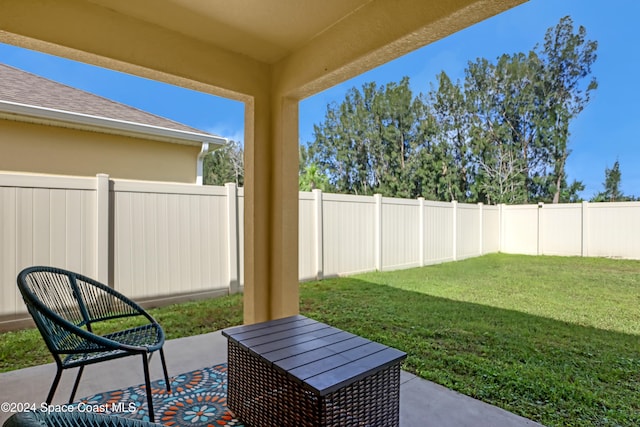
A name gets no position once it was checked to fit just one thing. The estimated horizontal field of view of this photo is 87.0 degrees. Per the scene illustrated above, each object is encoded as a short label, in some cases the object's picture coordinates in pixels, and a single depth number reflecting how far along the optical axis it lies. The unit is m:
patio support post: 2.72
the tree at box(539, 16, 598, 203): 11.77
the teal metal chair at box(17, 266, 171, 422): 1.53
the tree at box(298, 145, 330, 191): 14.97
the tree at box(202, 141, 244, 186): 15.76
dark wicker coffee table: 1.36
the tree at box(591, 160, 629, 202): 10.91
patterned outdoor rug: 1.87
